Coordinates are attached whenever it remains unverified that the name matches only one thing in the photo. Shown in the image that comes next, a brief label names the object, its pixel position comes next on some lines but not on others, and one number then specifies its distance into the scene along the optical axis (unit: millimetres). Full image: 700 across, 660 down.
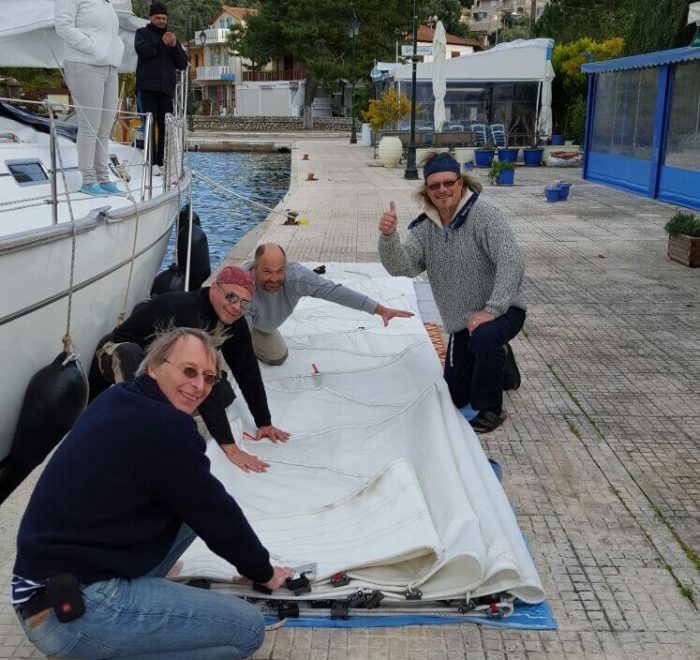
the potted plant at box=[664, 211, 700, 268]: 9297
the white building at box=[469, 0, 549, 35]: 120875
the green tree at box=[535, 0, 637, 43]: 46656
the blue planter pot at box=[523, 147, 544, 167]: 24688
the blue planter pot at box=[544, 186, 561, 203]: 15859
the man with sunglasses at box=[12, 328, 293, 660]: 2322
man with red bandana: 4023
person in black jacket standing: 8648
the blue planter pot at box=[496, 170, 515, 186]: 19141
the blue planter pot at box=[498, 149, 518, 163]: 23281
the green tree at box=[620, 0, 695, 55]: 17766
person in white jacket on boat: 6664
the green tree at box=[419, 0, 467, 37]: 82250
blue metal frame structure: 14727
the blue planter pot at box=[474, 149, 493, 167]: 23797
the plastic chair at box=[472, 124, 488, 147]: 26875
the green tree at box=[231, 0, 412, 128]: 49500
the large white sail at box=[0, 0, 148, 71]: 8109
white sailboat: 4680
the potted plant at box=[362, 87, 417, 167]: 25008
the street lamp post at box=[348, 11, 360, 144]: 37488
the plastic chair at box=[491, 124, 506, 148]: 26575
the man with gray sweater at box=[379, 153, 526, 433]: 4621
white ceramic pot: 24922
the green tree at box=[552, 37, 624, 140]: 27109
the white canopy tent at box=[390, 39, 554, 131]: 26219
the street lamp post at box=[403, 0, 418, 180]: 21328
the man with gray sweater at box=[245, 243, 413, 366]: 5090
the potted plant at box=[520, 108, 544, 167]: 24797
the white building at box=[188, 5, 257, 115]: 75750
